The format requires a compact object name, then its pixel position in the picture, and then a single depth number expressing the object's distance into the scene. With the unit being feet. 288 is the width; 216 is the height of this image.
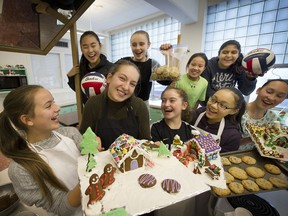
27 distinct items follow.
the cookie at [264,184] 2.52
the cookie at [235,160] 3.05
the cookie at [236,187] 2.47
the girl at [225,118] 3.64
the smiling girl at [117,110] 3.21
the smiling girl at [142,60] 4.64
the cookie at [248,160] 3.05
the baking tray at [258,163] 2.77
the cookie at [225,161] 2.97
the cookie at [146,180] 1.77
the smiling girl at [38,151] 2.20
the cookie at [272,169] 2.85
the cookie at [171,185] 1.69
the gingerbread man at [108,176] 1.74
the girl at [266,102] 4.11
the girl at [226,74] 5.00
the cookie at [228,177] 2.63
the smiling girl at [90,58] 4.28
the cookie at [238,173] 2.75
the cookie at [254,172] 2.78
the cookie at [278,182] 2.56
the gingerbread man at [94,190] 1.55
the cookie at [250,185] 2.48
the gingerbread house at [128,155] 2.01
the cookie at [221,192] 2.26
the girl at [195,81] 4.71
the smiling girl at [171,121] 3.53
